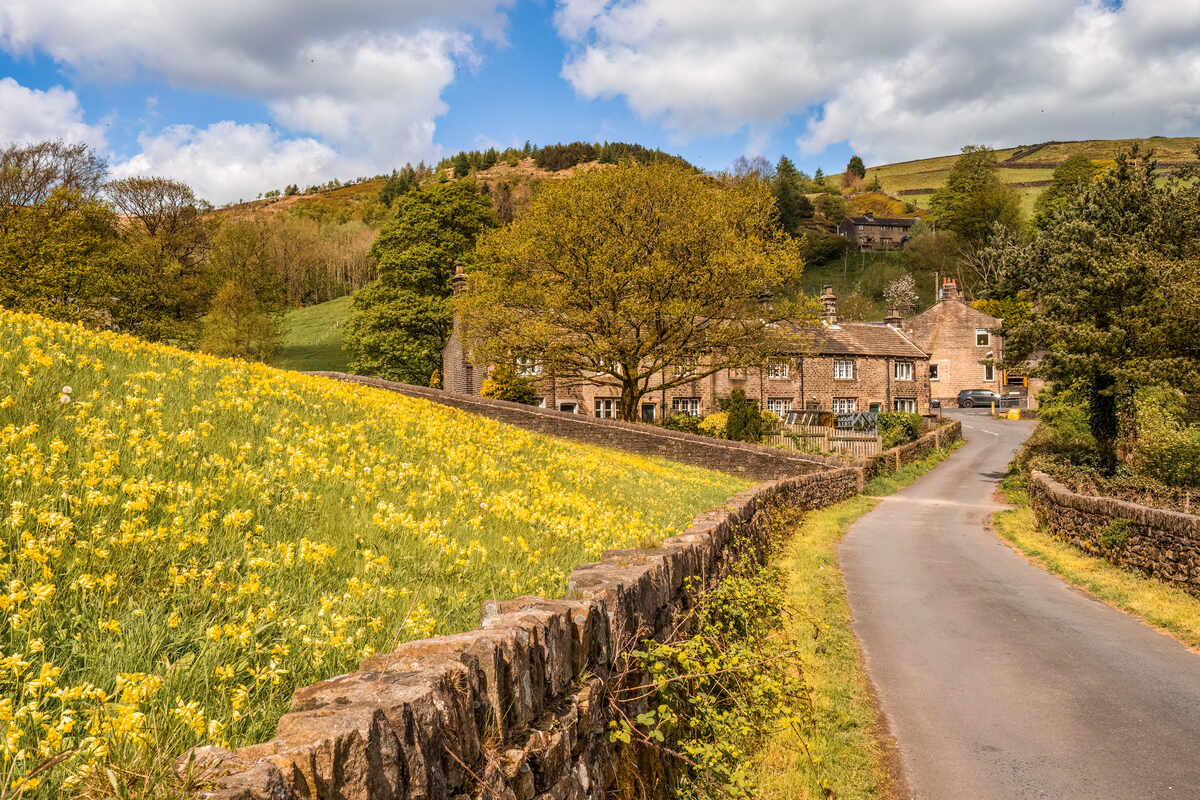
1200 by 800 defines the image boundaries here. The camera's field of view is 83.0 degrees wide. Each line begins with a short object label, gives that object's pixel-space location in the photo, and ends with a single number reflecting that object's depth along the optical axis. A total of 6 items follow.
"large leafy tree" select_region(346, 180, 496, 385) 50.00
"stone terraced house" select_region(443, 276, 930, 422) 45.22
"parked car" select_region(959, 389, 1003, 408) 67.94
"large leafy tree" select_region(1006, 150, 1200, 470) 23.98
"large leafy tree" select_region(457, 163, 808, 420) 29.12
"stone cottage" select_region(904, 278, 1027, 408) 69.38
